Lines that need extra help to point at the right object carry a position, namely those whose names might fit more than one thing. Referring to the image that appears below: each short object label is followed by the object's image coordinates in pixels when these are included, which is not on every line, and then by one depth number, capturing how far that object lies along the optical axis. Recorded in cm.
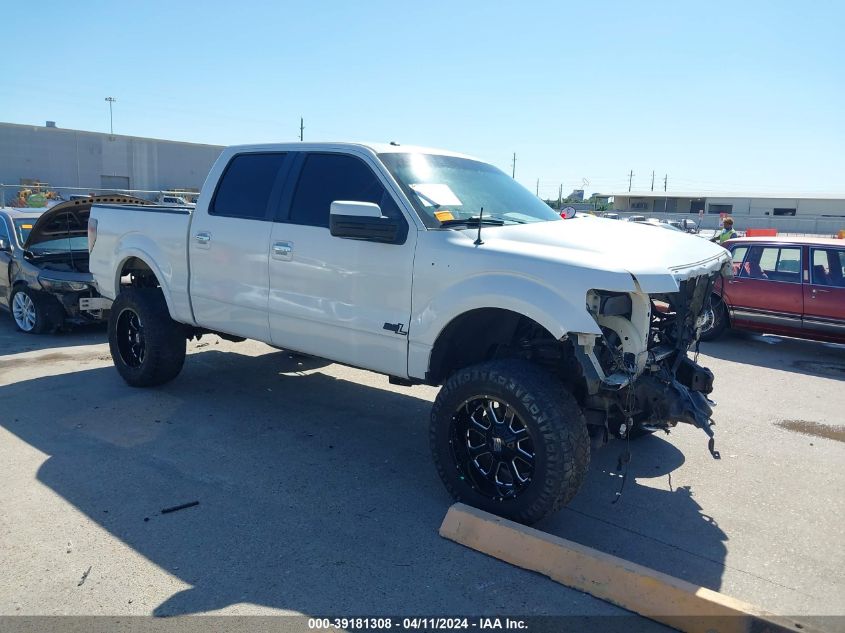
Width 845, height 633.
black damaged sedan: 866
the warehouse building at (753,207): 4547
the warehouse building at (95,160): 3875
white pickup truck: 363
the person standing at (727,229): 1496
